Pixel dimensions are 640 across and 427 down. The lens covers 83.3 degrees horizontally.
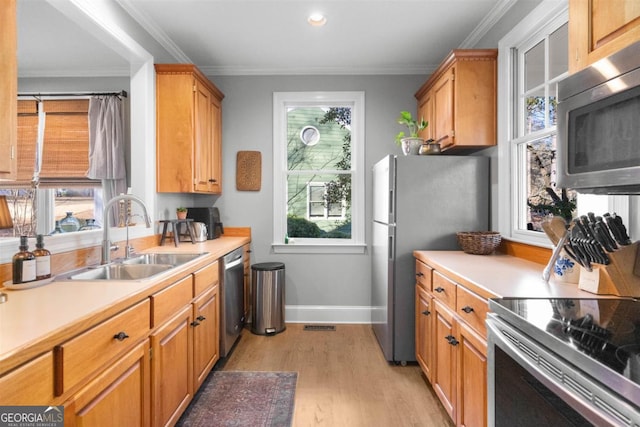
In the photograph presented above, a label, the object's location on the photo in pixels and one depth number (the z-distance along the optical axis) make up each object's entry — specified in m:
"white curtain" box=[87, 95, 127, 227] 3.45
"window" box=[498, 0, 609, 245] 2.07
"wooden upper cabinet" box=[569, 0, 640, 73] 1.07
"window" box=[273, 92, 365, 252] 3.74
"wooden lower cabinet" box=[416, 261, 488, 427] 1.54
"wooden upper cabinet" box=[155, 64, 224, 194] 2.90
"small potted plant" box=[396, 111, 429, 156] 2.90
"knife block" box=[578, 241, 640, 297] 1.27
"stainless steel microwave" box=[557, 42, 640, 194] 0.97
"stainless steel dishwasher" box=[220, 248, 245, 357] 2.73
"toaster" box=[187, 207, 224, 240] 3.32
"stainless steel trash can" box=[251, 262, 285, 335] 3.35
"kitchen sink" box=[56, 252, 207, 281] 1.87
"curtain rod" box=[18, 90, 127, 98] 3.53
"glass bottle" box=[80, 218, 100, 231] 3.01
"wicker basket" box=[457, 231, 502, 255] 2.34
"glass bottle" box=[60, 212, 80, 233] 2.73
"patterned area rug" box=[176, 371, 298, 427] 2.04
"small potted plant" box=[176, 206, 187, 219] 3.18
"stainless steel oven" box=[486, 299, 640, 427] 0.74
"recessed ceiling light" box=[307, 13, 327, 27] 2.64
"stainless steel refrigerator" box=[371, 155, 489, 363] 2.63
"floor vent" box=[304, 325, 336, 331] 3.54
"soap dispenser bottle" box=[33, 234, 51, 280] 1.52
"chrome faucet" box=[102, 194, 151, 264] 2.07
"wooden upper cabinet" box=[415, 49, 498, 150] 2.60
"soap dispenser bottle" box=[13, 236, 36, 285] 1.45
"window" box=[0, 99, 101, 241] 3.59
